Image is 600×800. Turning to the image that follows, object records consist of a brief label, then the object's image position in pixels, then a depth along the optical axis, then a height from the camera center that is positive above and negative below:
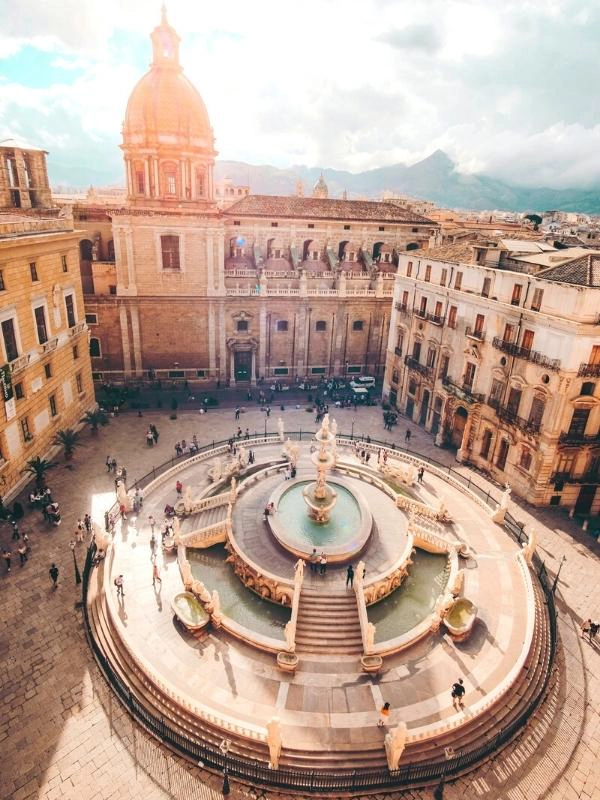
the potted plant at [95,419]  33.86 -14.71
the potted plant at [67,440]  29.50 -13.74
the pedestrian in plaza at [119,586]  19.28 -14.13
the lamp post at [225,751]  13.54 -14.54
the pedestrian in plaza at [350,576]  19.36 -13.53
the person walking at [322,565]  19.88 -13.42
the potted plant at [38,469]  26.09 -13.69
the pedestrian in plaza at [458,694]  15.58 -14.19
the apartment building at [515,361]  24.97 -7.81
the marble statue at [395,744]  13.56 -13.96
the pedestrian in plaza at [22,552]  21.44 -14.55
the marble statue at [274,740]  13.53 -13.83
